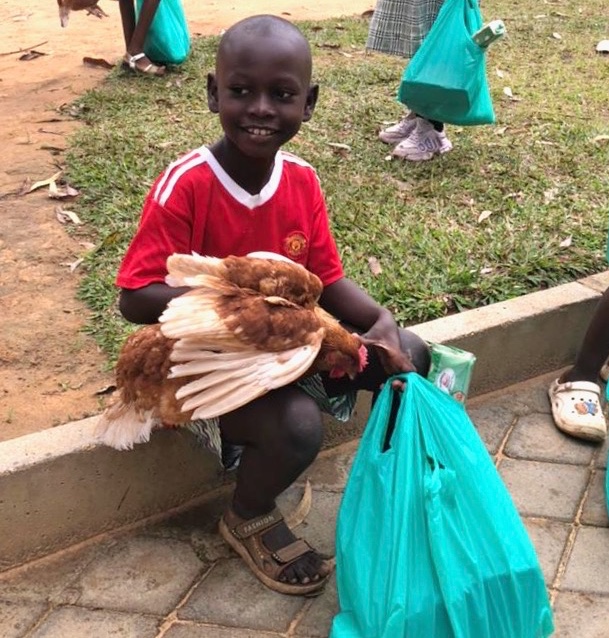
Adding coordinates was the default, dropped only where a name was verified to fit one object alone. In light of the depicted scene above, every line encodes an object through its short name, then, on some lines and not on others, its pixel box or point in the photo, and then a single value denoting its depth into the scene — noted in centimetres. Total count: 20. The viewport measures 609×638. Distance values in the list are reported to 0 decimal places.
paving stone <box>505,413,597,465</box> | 298
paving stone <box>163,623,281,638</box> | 227
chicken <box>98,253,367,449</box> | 208
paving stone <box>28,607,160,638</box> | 226
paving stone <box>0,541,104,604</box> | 237
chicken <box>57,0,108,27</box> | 592
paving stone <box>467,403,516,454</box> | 307
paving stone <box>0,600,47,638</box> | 226
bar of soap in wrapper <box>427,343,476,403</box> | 241
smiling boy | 228
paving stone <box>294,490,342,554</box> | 261
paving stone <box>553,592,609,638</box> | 230
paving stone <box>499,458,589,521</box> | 274
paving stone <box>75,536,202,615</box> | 236
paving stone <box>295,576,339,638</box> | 229
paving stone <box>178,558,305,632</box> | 231
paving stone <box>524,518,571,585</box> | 251
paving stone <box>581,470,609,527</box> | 270
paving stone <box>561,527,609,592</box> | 245
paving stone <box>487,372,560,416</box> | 326
